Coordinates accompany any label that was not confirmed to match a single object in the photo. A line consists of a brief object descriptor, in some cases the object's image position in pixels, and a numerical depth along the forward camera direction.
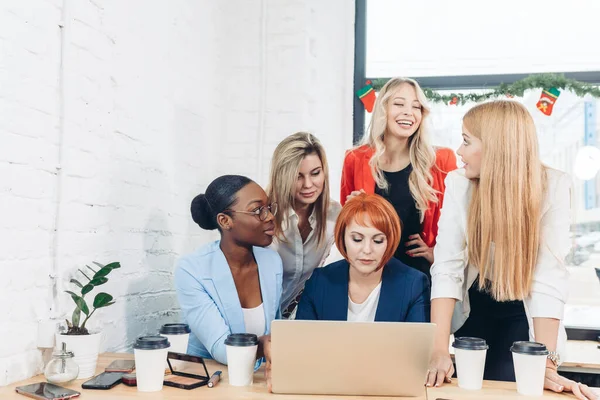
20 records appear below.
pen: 1.57
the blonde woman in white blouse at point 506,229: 1.75
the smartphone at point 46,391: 1.45
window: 3.17
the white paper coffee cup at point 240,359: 1.57
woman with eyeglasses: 1.98
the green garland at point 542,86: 3.04
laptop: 1.42
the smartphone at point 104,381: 1.55
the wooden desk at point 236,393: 1.47
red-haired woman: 1.92
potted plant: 1.68
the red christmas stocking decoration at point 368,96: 3.24
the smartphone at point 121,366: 1.73
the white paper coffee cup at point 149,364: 1.52
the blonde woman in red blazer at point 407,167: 2.43
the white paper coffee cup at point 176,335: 1.82
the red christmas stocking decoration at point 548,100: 3.07
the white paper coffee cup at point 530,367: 1.50
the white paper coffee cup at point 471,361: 1.56
